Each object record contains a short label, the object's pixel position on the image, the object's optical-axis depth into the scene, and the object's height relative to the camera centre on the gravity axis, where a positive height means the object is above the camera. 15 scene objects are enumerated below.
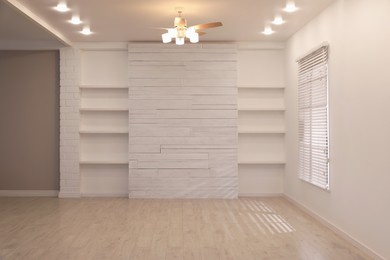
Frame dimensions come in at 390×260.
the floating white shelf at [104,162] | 7.84 -0.51
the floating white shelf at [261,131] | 7.85 +0.03
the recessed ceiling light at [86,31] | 6.82 +1.64
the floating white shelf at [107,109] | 7.86 +0.45
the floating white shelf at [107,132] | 7.83 +0.03
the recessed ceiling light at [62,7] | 5.49 +1.64
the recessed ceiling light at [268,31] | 6.83 +1.65
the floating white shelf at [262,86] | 7.90 +0.85
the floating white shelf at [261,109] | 7.88 +0.44
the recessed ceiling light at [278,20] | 6.14 +1.64
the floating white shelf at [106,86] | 7.88 +0.86
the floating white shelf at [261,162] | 7.85 -0.52
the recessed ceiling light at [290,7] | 5.45 +1.63
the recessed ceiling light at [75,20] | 6.13 +1.64
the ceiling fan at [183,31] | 5.28 +1.26
